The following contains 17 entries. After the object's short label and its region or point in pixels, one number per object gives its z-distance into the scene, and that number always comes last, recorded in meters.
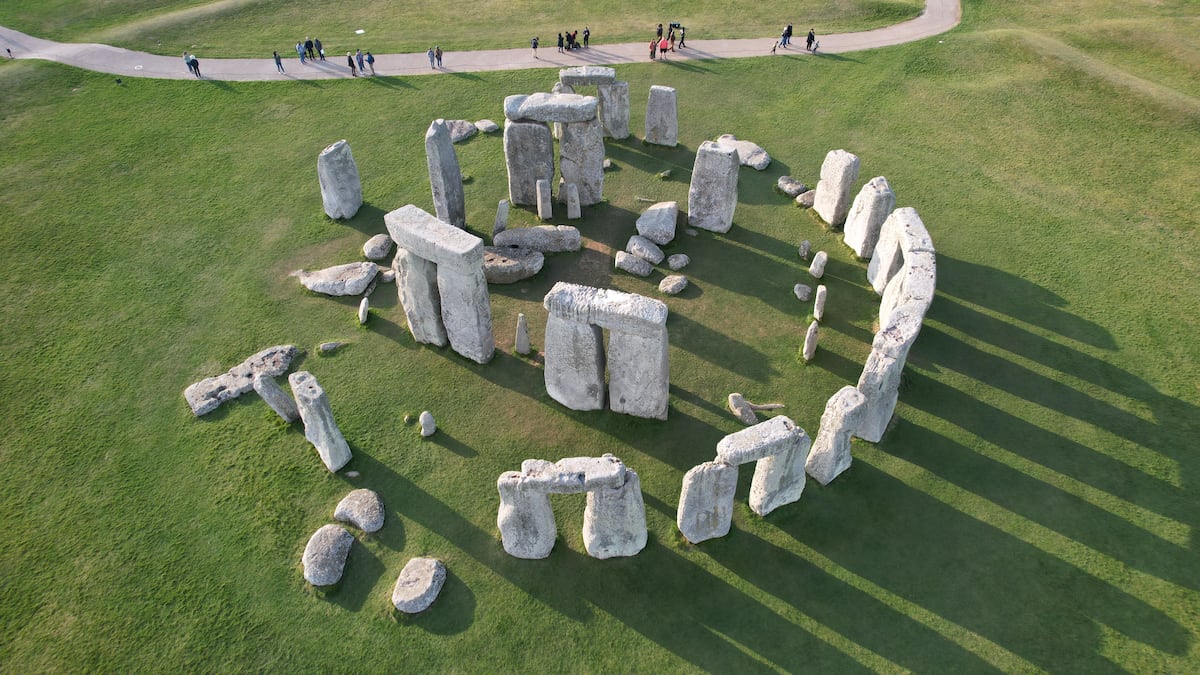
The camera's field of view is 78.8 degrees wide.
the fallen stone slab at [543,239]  17.80
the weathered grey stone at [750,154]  21.22
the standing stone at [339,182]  18.69
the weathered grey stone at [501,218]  18.27
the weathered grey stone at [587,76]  21.41
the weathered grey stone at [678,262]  17.50
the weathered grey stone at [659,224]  18.09
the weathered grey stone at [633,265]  17.20
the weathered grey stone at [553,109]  18.14
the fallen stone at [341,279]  16.86
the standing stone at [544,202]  18.73
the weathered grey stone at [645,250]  17.56
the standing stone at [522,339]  15.08
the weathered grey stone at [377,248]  17.94
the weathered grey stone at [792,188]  19.95
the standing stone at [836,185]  17.97
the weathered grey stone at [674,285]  16.77
